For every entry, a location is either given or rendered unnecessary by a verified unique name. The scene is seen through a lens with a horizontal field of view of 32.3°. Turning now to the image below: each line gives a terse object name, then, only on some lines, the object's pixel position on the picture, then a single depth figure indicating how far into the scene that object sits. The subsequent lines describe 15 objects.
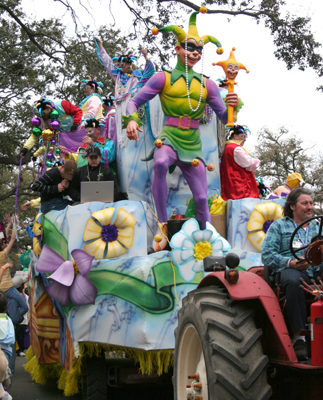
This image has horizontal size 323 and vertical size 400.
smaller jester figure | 6.12
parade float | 4.98
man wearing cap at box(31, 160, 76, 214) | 6.48
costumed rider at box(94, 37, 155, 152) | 6.78
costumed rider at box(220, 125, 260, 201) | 6.82
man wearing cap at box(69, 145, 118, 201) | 6.34
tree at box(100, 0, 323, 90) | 9.44
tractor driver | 3.02
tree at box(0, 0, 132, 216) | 15.51
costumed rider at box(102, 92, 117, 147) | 7.11
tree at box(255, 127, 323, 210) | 30.53
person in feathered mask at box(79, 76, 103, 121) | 8.58
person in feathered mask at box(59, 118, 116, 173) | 6.88
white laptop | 5.54
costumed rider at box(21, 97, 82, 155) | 8.50
